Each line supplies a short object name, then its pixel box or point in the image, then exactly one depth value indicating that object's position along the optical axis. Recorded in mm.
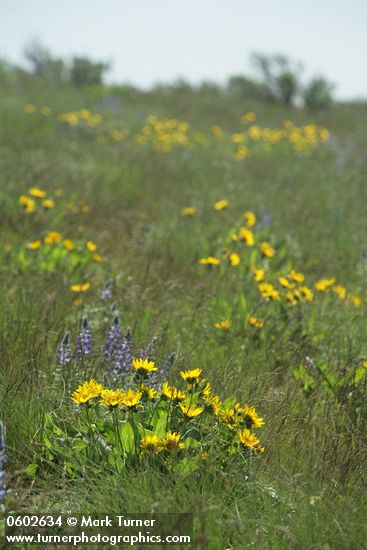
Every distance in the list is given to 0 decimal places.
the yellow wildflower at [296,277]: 7539
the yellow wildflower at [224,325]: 6637
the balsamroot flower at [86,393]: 4102
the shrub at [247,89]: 32378
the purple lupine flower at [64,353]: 5117
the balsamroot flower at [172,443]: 3965
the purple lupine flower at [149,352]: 5406
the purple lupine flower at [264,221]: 11638
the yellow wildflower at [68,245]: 8145
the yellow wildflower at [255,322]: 6645
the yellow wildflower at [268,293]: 6941
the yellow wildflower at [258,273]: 7587
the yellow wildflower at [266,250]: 8913
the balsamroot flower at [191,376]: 4277
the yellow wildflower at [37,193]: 9494
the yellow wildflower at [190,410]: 4121
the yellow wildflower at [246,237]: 8973
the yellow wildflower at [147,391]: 4305
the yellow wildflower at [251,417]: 4211
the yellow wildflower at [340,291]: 8212
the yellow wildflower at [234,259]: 8203
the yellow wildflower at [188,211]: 10414
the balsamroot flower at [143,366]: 4379
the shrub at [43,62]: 35312
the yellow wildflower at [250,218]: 9937
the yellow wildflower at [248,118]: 23294
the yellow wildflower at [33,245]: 8047
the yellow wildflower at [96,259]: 8125
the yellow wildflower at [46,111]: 18117
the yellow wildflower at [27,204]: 8859
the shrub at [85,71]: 31481
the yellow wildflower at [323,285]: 7840
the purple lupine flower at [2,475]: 3379
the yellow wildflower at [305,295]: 7312
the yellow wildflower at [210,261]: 7910
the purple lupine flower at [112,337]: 5602
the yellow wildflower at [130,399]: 4082
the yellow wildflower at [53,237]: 8420
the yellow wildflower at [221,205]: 10481
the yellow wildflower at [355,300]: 8437
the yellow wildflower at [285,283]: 7386
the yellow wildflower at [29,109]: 18219
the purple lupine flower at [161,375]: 5102
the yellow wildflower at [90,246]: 8125
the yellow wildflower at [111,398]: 4027
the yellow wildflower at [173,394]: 4233
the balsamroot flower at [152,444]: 3928
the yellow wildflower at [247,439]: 4113
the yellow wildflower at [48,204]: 9250
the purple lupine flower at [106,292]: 6945
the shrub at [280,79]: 31000
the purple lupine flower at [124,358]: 5363
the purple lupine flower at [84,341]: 5416
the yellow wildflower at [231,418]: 4262
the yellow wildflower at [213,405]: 4359
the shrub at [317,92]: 30750
